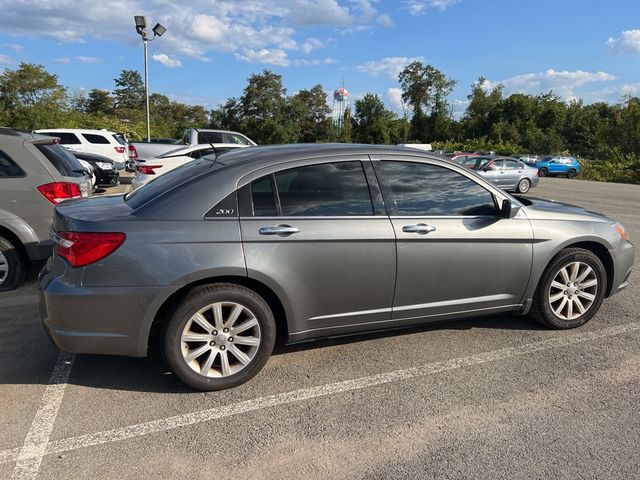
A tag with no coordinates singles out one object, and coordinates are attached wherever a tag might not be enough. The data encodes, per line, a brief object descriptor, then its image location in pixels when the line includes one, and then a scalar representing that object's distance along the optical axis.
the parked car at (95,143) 19.45
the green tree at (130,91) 85.06
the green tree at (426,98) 75.25
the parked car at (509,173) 20.03
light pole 21.05
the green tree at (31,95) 39.59
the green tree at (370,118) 77.14
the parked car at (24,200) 5.09
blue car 33.88
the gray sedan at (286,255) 3.11
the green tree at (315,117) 79.25
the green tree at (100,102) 78.30
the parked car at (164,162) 9.73
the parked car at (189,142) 13.34
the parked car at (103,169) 13.79
